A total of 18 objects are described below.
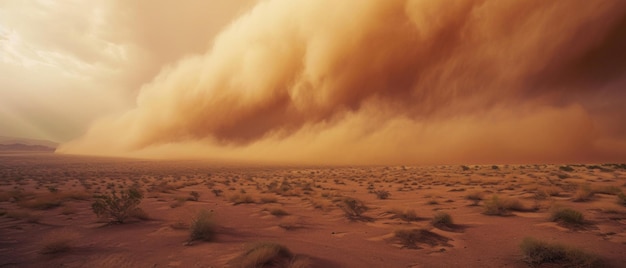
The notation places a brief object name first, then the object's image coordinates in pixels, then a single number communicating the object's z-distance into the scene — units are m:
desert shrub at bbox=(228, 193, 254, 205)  15.37
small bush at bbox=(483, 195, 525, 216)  10.84
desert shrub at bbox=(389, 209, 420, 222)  10.57
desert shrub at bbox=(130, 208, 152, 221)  11.12
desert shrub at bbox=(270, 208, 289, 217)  11.98
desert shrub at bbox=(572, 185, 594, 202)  12.39
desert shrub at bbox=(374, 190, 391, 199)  15.98
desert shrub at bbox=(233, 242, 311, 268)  5.95
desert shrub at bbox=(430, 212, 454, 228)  9.41
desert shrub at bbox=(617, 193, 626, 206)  11.11
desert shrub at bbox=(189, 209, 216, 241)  8.26
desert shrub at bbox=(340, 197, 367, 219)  11.38
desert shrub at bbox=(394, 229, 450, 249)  7.66
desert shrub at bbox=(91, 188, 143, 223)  10.53
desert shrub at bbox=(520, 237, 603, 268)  5.61
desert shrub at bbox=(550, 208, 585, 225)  8.75
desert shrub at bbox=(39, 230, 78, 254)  7.35
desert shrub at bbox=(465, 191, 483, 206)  14.10
